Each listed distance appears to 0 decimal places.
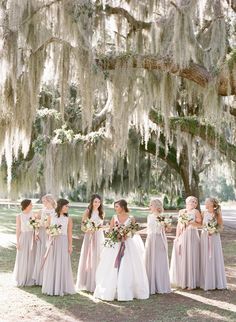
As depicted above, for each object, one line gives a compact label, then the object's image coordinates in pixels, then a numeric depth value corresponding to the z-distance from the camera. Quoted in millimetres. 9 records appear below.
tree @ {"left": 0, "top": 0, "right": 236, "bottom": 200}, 6828
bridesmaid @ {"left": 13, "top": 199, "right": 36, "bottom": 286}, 7113
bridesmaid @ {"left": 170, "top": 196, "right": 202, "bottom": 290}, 7023
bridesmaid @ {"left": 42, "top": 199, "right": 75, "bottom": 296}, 6488
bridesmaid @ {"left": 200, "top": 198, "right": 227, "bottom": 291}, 6895
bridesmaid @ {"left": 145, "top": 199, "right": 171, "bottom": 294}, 6707
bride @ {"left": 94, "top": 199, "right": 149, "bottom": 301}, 6246
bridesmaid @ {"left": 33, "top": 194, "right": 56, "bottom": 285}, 7091
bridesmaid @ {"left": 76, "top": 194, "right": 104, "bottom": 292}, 6906
